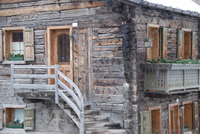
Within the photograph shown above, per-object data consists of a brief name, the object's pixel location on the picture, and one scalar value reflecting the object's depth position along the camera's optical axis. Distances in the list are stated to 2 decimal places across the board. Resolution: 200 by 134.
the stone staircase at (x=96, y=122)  10.22
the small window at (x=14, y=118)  12.20
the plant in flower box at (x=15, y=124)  12.16
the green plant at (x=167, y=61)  10.98
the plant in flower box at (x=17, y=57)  12.12
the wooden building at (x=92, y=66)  10.70
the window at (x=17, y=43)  11.83
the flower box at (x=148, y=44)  10.98
